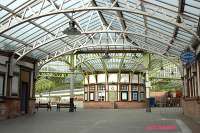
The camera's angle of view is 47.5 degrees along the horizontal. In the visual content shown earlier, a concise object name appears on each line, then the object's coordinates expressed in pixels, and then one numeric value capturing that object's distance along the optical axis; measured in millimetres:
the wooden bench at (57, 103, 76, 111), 23532
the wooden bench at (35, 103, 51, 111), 22968
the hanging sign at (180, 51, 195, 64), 12173
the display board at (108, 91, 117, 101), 29774
